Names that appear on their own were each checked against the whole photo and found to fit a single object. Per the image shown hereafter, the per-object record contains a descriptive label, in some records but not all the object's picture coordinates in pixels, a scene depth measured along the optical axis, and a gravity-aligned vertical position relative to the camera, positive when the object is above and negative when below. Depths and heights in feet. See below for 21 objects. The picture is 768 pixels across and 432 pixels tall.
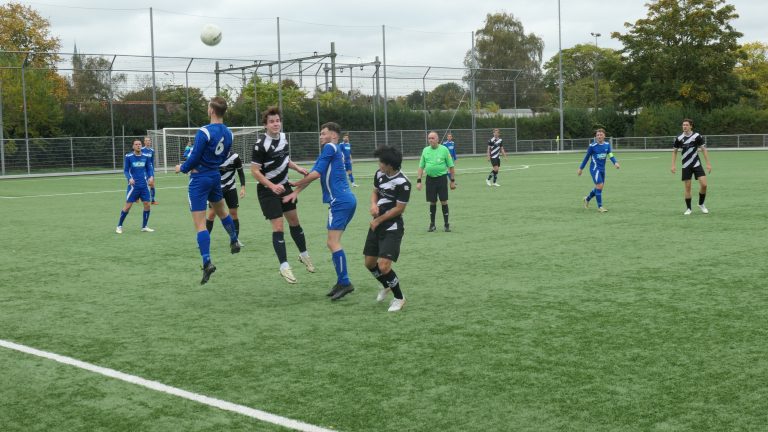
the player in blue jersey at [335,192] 28.58 -1.32
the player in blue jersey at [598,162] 58.75 -0.98
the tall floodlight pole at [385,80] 173.83 +15.74
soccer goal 140.51 +2.65
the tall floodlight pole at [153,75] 148.15 +15.33
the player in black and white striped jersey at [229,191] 40.57 -1.69
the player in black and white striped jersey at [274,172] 31.07 -0.60
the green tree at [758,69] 269.23 +26.33
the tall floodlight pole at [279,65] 155.94 +17.22
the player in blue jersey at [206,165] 29.58 -0.26
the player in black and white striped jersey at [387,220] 26.37 -2.14
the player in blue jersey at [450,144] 90.58 +0.89
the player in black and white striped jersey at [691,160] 55.57 -0.94
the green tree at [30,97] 141.90 +11.58
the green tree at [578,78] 327.88 +31.05
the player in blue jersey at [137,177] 53.36 -1.13
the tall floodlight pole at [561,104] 203.45 +11.09
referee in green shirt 50.72 -1.04
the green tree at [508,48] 306.96 +38.51
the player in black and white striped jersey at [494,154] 92.48 -0.36
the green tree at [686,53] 211.20 +24.04
